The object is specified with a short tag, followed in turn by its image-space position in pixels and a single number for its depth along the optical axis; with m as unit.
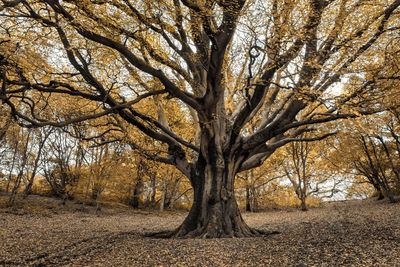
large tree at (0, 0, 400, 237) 4.54
